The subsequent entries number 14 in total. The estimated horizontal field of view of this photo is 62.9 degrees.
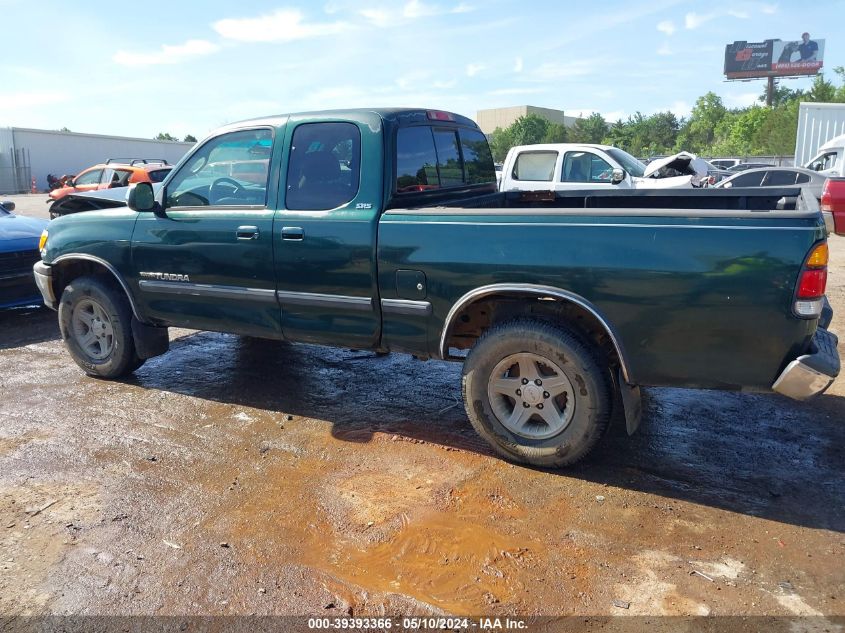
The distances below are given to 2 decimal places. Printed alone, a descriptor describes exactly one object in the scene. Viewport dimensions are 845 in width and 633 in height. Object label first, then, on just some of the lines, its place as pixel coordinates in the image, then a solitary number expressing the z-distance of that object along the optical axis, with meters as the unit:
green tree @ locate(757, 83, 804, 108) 76.13
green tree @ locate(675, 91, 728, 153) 72.28
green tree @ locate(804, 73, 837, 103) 43.78
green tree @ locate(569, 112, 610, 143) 63.88
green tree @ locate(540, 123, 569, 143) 60.20
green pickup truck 3.30
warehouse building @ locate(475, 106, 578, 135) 91.29
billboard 71.75
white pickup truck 11.20
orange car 15.51
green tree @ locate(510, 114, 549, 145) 65.56
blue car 7.22
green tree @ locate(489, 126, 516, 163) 60.18
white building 39.34
